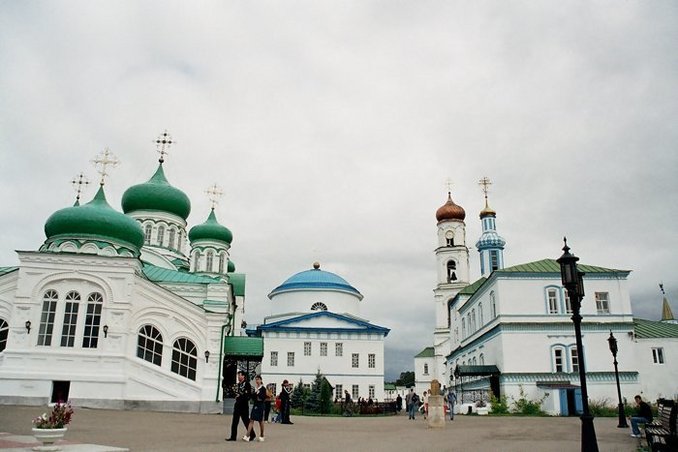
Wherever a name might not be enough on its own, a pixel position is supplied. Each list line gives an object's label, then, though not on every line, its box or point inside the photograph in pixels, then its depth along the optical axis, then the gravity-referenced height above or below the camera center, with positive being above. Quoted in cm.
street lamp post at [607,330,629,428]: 1759 -101
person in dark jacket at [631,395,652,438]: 1317 -73
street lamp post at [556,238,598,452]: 945 +176
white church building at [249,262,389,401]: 4375 +247
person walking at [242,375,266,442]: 1248 -63
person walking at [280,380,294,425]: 2025 -71
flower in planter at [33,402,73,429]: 878 -58
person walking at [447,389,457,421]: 2570 -84
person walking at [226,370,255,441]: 1232 -43
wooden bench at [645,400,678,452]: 874 -71
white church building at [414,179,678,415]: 3122 +243
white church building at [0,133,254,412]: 2527 +254
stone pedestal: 1827 -89
